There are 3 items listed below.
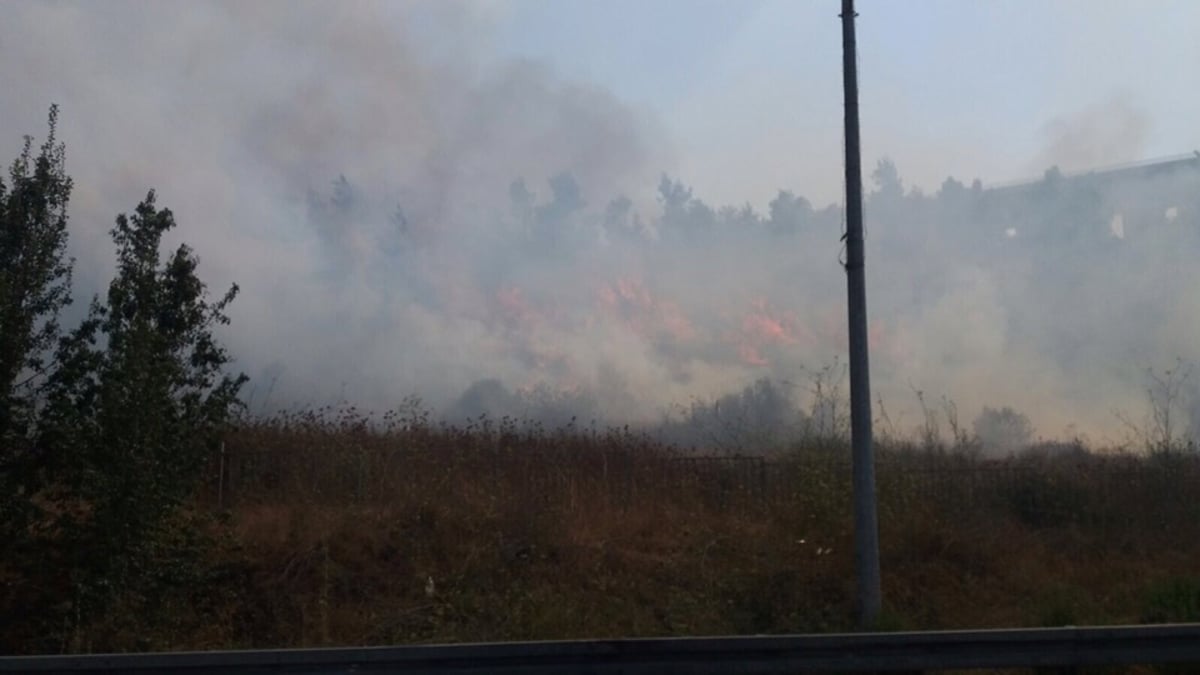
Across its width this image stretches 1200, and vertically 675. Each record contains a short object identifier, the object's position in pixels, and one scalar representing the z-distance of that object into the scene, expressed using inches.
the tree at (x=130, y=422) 486.3
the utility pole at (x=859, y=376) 454.0
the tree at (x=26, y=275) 527.2
